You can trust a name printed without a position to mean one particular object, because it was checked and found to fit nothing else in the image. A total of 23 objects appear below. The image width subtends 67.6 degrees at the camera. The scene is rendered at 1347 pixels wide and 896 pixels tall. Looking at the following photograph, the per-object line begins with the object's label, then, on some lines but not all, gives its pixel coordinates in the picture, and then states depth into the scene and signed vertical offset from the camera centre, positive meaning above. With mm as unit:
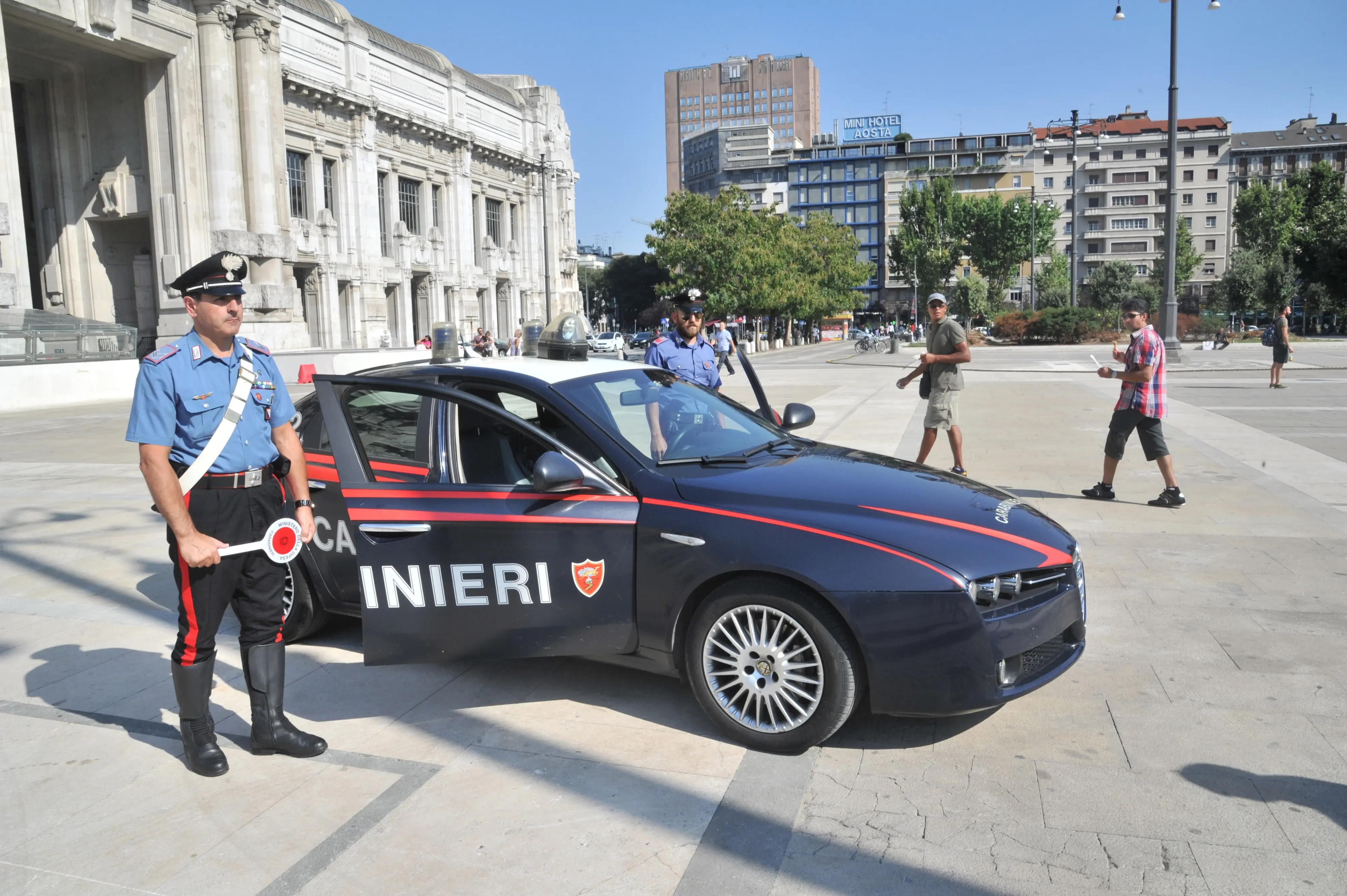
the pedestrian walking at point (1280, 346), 19516 -380
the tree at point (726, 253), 55656 +4909
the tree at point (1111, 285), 64875 +2984
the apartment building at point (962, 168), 115000 +19669
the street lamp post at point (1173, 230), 25828 +2593
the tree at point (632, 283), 112000 +6645
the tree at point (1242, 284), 71625 +3148
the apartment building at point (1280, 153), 111750 +19294
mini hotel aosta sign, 137625 +28581
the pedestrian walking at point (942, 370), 9297 -328
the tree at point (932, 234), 89938 +9304
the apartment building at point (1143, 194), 106438 +14479
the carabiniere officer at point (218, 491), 3592 -516
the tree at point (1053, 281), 64375 +4265
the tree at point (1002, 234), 85125 +8465
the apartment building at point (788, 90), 196250 +48876
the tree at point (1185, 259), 89500 +6361
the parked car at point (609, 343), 56125 +18
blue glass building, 126875 +18646
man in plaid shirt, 8227 -571
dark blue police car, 3666 -831
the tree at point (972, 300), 71375 +2540
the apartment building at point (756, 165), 136375 +23832
